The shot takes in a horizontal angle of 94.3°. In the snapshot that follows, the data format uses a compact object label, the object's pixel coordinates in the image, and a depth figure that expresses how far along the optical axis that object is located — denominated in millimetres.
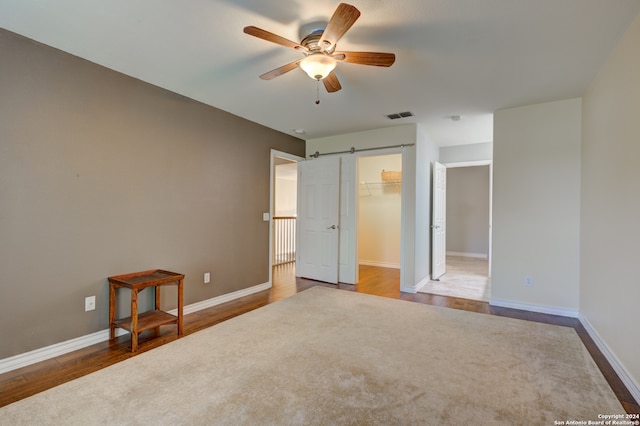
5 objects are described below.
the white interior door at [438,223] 5160
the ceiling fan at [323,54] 1874
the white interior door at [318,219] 5059
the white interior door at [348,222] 4961
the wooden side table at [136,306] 2604
